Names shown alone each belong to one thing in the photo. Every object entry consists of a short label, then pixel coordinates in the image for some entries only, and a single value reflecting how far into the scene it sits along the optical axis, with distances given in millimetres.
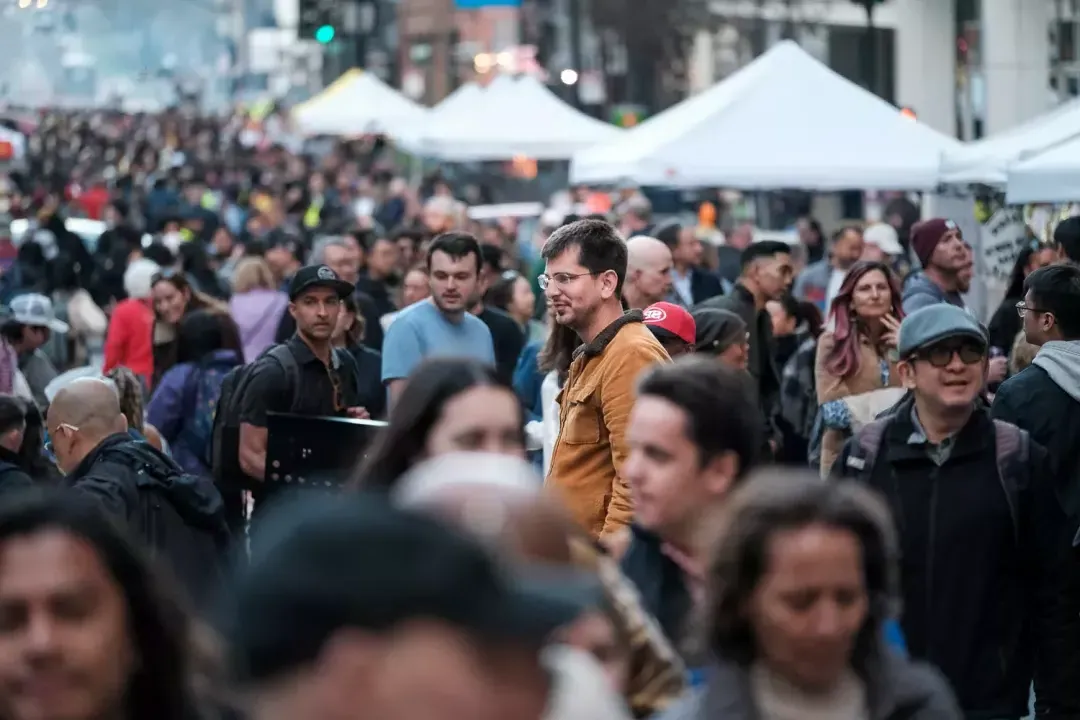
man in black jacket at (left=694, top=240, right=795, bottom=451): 22766
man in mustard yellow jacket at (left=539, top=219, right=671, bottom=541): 12828
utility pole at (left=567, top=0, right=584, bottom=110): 87687
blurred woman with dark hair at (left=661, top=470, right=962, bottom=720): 6527
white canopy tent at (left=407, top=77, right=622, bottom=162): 54687
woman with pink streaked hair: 18328
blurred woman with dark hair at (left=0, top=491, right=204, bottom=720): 6285
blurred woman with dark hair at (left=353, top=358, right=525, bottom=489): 7621
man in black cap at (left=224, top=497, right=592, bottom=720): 3812
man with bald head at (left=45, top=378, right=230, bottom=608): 14937
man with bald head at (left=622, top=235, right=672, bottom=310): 19609
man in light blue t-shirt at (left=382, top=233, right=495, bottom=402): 17828
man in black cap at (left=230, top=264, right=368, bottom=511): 17828
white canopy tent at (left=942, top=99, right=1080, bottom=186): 27797
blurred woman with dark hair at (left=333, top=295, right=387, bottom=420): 20703
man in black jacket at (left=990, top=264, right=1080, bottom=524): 14953
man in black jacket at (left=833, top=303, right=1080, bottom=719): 10586
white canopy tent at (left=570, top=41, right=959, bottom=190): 32594
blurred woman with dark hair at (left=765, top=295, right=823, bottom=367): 26312
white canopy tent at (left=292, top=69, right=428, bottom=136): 79187
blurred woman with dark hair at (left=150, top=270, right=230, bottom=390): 24906
